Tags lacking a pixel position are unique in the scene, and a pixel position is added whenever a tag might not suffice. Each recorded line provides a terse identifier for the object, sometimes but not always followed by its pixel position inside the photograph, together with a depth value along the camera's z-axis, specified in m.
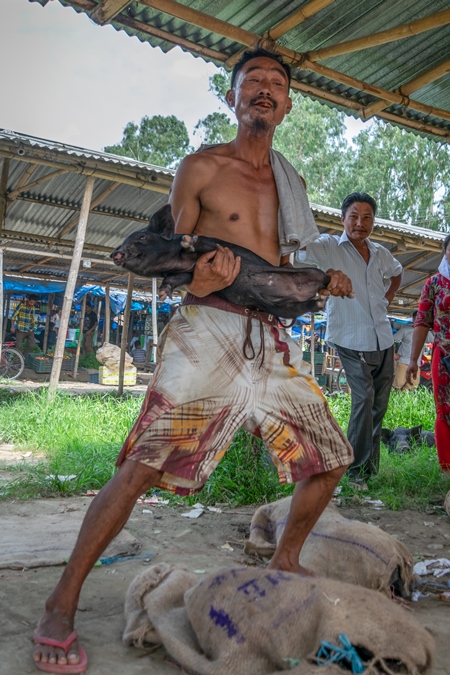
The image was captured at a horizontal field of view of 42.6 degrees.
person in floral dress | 4.77
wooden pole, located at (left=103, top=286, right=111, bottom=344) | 16.23
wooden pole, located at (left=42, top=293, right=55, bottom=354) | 18.41
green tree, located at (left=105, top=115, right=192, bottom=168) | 29.77
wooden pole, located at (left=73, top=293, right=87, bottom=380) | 16.08
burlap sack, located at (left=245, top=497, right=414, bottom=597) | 2.42
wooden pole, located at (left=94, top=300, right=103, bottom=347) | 18.89
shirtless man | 1.91
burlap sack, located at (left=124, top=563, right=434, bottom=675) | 1.60
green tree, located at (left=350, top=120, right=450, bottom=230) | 26.16
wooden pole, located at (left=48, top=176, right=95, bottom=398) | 7.57
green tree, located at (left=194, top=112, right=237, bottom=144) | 28.70
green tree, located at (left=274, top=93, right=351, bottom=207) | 27.81
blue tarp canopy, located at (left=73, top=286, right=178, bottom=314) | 16.22
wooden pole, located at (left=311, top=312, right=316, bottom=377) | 11.33
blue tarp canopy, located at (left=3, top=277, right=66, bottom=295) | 16.03
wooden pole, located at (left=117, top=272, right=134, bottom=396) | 8.59
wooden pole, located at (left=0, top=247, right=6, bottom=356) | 11.36
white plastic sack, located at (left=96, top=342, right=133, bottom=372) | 15.27
